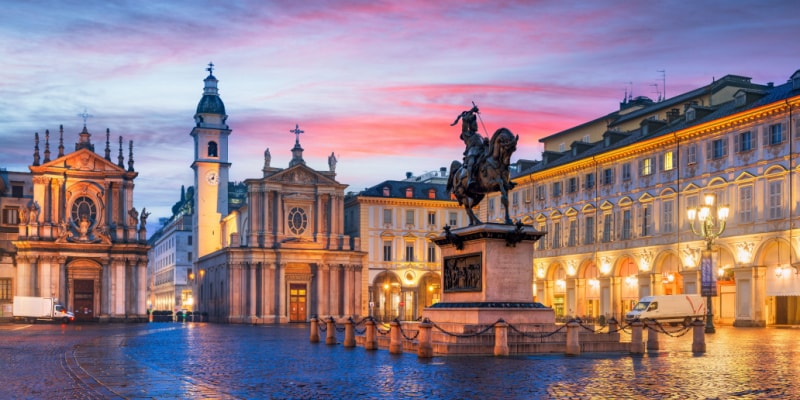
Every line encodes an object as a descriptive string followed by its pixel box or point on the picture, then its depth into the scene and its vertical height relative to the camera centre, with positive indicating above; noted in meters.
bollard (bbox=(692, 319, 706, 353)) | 29.64 -2.62
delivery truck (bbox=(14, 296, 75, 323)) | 79.38 -4.54
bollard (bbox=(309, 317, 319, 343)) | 39.09 -3.13
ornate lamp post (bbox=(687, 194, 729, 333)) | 42.78 -0.27
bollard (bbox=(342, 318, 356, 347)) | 33.53 -2.87
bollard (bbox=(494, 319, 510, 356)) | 27.39 -2.41
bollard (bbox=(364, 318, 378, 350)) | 31.75 -2.75
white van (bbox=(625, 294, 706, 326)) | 55.66 -3.19
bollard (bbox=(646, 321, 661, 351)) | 31.11 -2.74
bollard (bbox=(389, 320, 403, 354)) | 29.03 -2.59
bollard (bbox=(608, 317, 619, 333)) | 31.80 -2.28
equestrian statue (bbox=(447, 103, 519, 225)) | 30.98 +2.75
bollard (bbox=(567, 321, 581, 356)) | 28.31 -2.52
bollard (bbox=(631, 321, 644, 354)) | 29.22 -2.57
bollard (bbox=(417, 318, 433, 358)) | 26.75 -2.43
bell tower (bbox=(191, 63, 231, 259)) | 105.81 +8.76
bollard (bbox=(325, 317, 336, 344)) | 36.33 -2.98
